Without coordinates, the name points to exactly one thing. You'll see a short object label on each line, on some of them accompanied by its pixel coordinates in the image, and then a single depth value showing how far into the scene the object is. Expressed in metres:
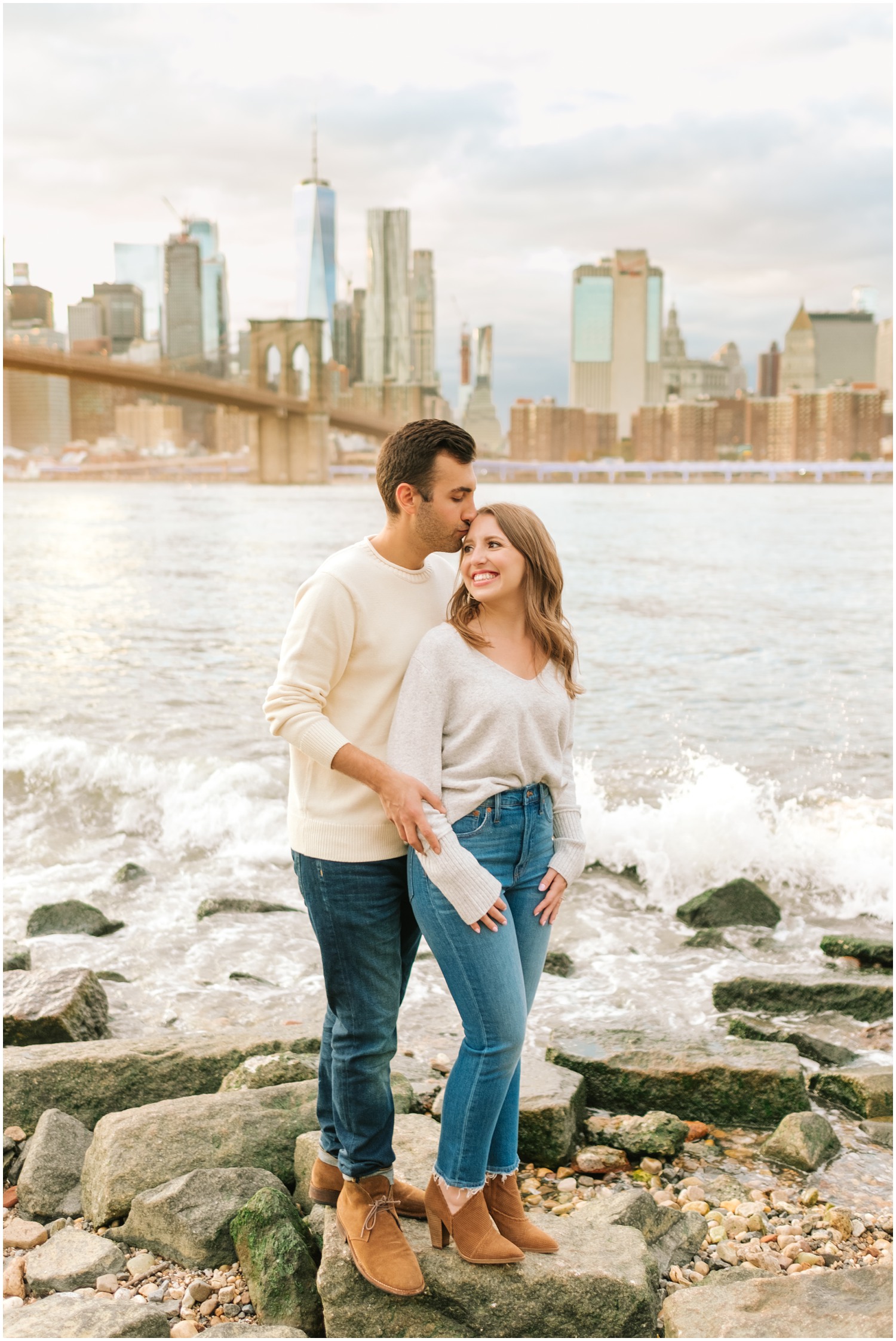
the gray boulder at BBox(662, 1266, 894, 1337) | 1.99
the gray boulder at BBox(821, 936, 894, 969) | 4.43
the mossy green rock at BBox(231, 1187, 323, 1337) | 2.04
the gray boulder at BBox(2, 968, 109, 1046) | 3.24
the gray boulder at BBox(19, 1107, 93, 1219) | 2.44
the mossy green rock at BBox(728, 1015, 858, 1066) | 3.42
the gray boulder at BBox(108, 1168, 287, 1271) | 2.19
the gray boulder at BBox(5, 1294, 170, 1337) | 1.97
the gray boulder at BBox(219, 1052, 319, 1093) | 2.87
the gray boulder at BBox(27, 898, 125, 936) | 4.59
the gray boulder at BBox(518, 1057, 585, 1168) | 2.63
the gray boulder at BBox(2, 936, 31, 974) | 4.02
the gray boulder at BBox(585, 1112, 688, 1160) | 2.73
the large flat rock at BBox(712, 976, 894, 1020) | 3.81
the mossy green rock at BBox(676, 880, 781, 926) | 4.94
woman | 1.86
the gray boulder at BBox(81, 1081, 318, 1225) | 2.37
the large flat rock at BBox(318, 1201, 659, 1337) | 1.94
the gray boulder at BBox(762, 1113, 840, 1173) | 2.71
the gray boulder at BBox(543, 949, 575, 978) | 4.19
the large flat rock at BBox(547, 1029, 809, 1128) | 2.97
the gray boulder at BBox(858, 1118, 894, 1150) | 2.89
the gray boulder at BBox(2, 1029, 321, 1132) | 2.82
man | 1.92
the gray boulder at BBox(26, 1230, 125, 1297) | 2.17
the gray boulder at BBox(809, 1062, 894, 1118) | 3.04
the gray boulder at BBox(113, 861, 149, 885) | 5.44
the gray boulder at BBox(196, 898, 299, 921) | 4.90
